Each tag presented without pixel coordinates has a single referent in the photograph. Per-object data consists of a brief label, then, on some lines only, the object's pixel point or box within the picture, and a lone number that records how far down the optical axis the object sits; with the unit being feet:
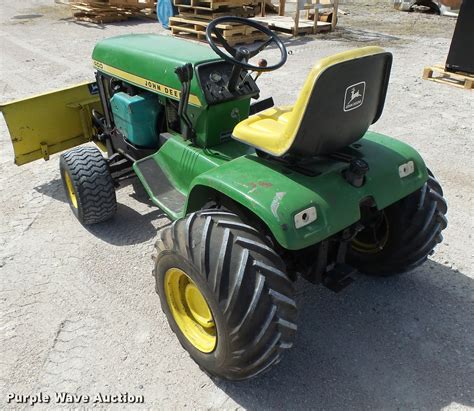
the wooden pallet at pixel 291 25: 33.24
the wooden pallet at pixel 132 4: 38.52
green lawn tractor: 6.37
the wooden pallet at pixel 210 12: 30.27
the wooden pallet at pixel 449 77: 22.18
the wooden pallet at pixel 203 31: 28.99
